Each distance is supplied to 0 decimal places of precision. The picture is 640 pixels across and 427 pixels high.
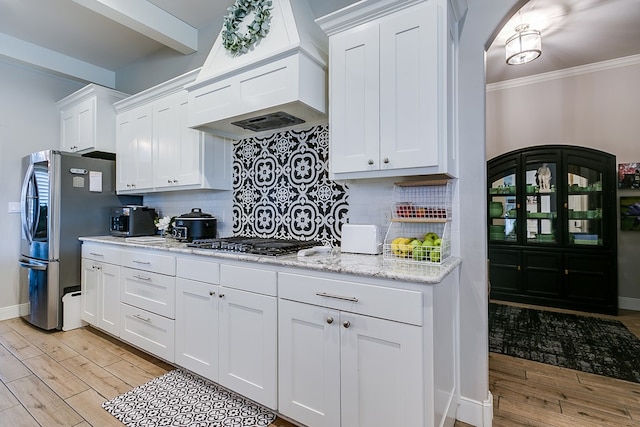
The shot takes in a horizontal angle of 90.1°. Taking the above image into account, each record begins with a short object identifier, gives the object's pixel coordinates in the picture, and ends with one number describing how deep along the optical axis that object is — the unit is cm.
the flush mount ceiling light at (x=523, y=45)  295
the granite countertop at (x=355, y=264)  137
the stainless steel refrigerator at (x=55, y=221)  305
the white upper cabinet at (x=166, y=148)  279
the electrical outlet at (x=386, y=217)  211
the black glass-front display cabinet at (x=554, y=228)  354
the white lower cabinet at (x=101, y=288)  277
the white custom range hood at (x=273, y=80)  199
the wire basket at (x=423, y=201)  187
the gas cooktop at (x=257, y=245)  192
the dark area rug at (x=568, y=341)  245
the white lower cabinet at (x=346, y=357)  136
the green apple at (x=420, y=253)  167
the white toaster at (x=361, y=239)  196
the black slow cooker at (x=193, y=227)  270
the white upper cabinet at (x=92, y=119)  343
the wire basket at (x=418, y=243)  164
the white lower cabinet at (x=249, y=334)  176
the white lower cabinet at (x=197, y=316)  202
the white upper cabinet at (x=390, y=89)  162
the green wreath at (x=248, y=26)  214
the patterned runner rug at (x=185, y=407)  180
